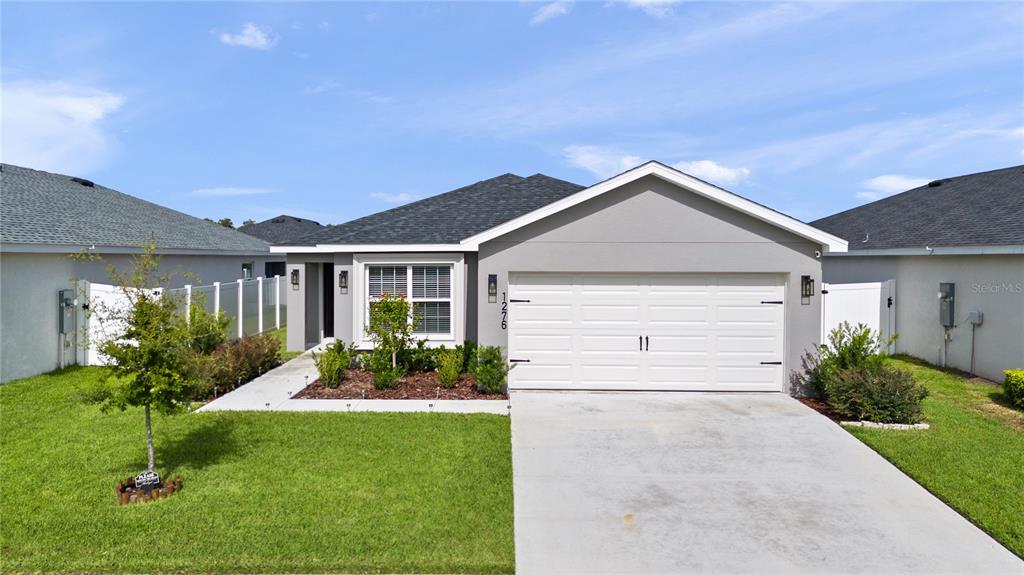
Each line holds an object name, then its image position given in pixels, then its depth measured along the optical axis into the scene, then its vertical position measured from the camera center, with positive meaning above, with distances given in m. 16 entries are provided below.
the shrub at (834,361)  9.69 -1.35
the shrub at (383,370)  10.46 -1.72
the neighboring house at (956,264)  11.66 +0.47
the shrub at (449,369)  10.70 -1.70
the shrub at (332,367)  10.55 -1.65
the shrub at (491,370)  10.20 -1.62
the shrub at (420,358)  11.94 -1.66
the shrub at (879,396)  8.61 -1.71
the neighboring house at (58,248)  11.30 +0.64
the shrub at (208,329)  11.63 -1.13
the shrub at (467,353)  11.57 -1.52
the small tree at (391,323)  11.08 -0.87
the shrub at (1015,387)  9.66 -1.74
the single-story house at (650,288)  10.23 -0.14
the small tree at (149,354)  5.75 -0.80
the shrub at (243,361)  10.48 -1.70
